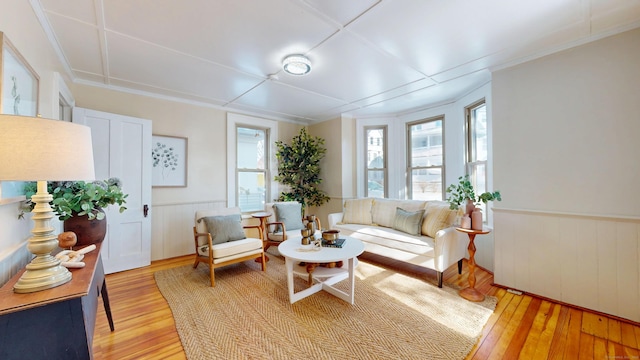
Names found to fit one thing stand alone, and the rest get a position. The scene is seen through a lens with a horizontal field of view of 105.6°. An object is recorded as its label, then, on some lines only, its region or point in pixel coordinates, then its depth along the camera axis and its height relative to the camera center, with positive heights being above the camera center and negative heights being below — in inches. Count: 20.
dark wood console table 37.4 -22.8
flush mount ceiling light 96.6 +48.7
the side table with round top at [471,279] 95.4 -40.2
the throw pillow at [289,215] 153.6 -20.7
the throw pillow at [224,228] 121.2 -23.2
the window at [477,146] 129.5 +19.7
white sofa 110.0 -27.0
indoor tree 185.0 +11.1
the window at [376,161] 187.0 +16.1
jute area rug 68.6 -46.7
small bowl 103.0 -23.0
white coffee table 90.0 -33.5
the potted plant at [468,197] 97.7 -6.4
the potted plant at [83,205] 69.9 -6.3
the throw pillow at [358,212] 158.2 -19.7
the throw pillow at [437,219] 120.7 -19.0
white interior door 119.3 +4.6
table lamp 37.5 +3.4
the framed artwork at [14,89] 50.4 +22.9
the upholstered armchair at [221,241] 112.0 -29.4
